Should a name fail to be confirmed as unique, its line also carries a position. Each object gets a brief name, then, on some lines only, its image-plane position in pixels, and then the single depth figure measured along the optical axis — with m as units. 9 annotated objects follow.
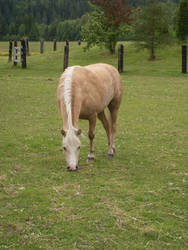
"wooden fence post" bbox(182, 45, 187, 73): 27.42
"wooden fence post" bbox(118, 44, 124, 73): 27.88
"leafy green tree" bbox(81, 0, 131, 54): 33.88
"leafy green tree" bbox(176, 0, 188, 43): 35.78
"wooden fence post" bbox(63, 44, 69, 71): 27.55
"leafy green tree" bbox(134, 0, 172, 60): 31.73
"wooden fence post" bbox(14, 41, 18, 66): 30.58
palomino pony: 6.87
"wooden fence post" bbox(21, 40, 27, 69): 29.02
